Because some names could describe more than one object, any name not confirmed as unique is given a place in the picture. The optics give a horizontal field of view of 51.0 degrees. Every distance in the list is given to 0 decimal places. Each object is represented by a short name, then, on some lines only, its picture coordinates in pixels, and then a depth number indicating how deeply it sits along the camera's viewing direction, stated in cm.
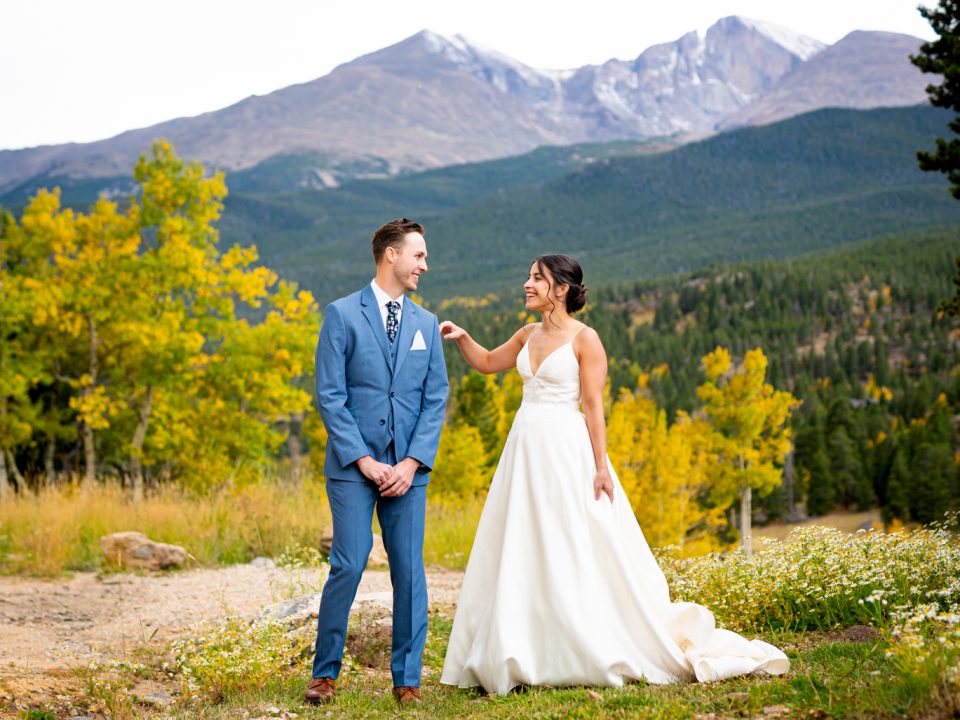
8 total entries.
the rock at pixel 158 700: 564
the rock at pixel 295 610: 690
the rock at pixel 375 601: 754
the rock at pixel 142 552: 1029
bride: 516
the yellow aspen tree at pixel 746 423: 3522
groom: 510
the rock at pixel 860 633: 575
